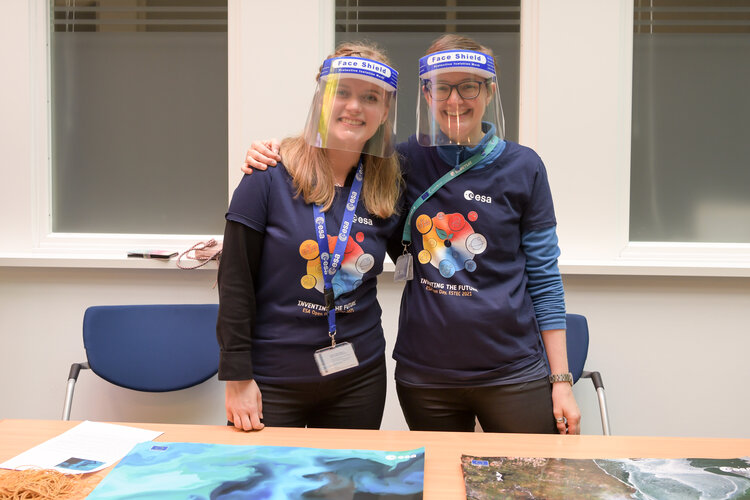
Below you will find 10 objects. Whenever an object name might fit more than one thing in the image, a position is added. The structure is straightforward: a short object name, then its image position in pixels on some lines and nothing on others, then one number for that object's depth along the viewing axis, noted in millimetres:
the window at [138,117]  2779
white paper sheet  1069
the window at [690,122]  2656
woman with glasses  1403
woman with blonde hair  1310
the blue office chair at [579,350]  2328
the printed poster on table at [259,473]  960
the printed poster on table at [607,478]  960
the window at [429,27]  2686
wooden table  1146
